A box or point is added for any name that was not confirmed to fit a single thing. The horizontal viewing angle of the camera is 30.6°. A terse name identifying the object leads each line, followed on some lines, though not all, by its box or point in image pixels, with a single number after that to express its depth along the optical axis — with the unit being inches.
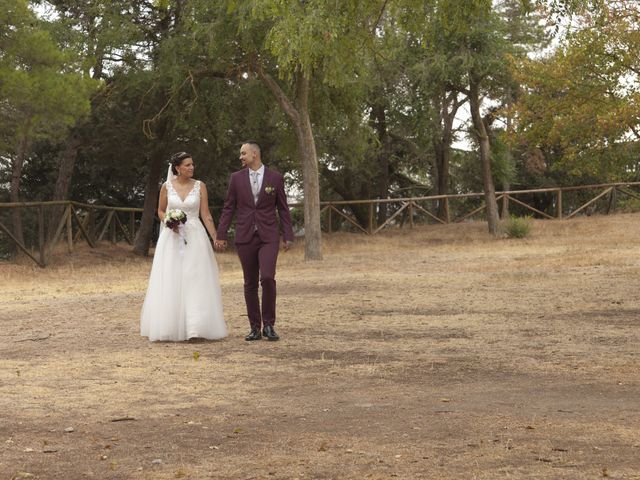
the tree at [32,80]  900.6
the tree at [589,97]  1157.1
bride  464.1
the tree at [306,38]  585.3
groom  453.7
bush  1304.1
